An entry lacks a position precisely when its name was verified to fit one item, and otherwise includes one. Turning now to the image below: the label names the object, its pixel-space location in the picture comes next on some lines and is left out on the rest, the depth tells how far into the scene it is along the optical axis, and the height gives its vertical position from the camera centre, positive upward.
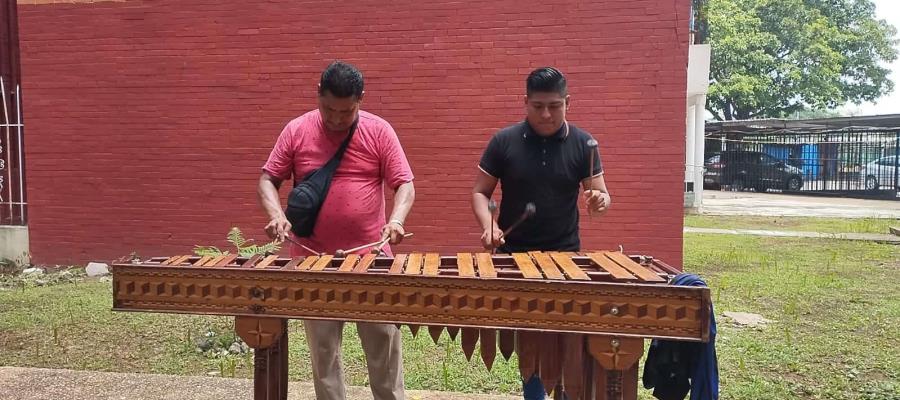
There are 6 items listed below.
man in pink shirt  2.91 -0.14
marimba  2.23 -0.46
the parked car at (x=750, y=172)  22.61 -0.17
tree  27.36 +4.88
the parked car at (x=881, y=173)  20.53 -0.16
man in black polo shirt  2.95 -0.04
